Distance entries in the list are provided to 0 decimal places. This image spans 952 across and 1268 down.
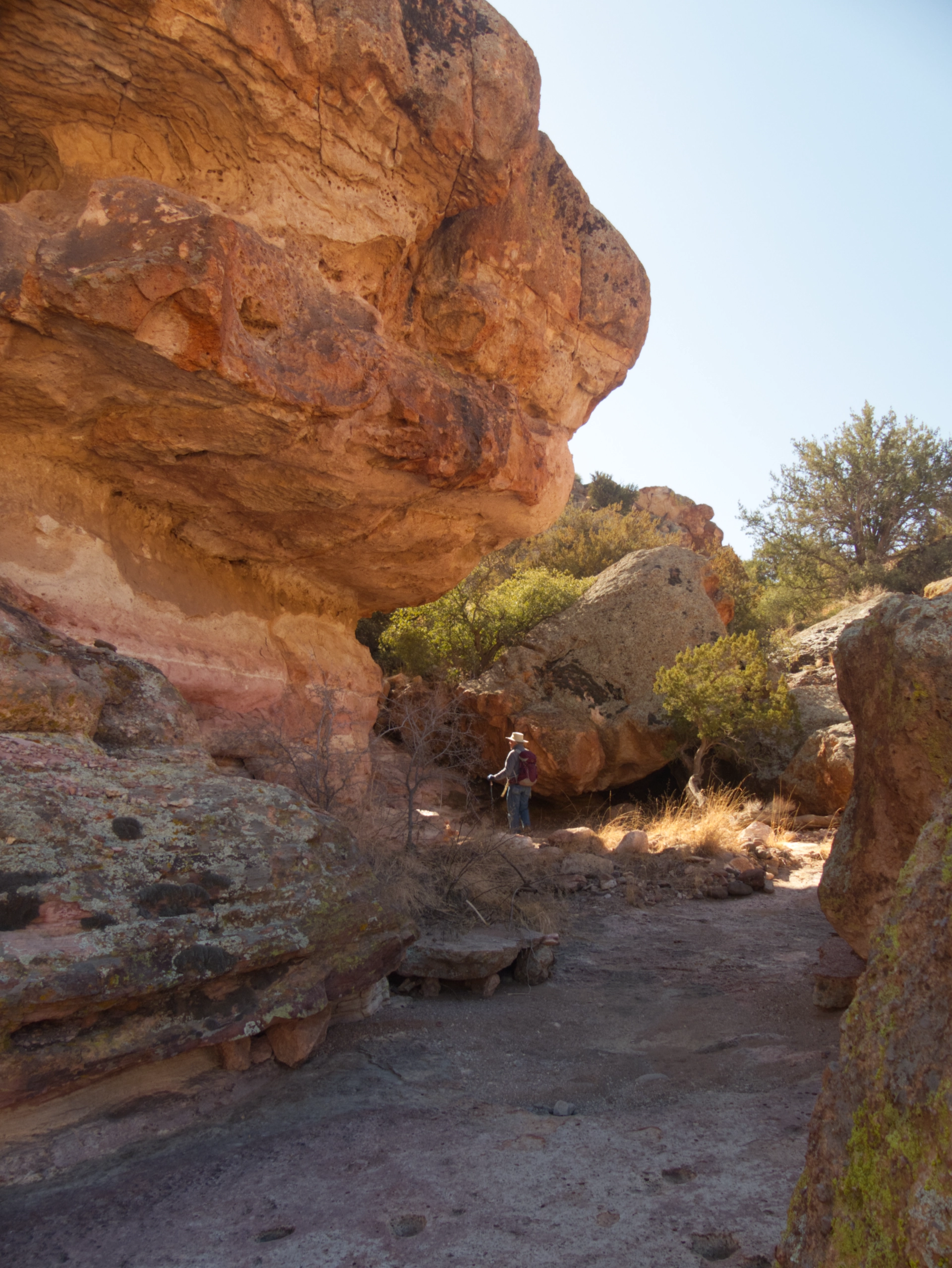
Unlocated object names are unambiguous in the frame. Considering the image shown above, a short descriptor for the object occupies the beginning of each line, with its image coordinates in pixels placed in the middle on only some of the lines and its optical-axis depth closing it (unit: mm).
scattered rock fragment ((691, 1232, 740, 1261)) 2082
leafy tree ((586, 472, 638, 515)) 29281
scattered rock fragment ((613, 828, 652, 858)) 8477
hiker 9578
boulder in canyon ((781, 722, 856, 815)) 9359
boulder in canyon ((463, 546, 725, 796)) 11266
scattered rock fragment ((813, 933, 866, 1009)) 4078
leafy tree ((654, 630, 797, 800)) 10539
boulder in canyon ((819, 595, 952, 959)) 3576
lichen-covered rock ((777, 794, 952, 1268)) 1168
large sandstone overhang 5016
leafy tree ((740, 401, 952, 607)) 19234
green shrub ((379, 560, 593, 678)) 13078
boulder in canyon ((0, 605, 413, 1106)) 2635
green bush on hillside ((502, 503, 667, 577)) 18891
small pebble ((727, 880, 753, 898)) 7230
